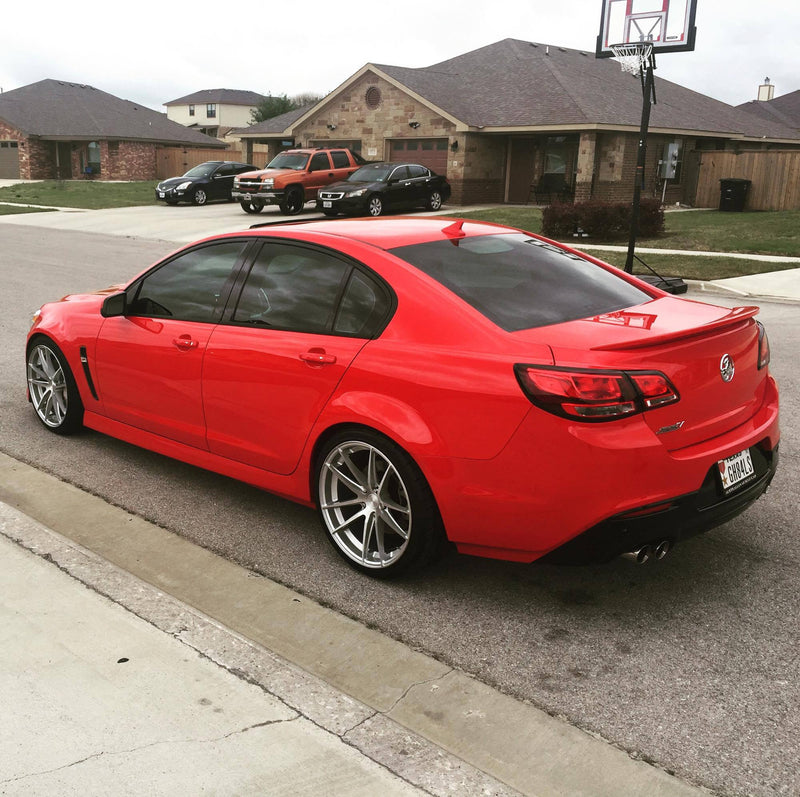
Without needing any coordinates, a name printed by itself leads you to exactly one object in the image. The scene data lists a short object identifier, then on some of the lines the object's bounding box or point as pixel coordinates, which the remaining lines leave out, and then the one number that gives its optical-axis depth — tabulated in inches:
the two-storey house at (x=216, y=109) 3864.2
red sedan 136.9
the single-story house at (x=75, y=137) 2148.1
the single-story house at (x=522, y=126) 1275.8
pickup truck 1177.4
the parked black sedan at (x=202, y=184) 1381.6
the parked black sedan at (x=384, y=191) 1083.3
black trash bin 1218.0
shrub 831.7
